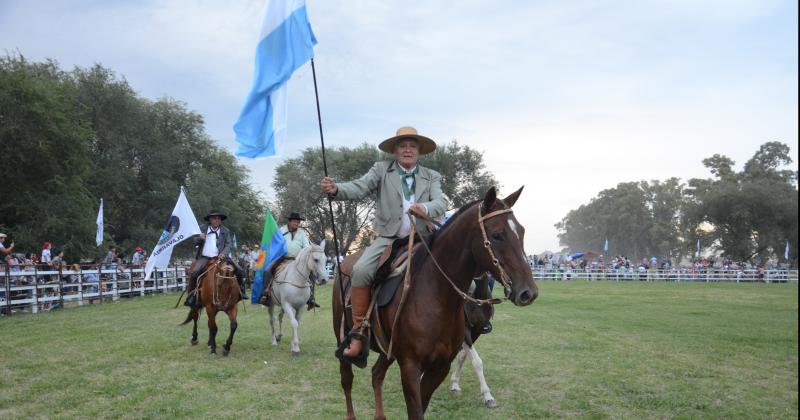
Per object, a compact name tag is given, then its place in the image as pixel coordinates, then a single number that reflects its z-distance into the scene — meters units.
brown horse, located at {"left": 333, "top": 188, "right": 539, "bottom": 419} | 4.53
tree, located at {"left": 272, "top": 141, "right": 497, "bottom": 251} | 53.47
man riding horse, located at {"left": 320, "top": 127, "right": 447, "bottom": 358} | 5.41
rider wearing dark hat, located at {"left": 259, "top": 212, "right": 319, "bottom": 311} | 13.43
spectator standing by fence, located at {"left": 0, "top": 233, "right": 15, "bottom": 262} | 17.70
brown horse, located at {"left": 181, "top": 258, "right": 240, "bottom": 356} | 11.45
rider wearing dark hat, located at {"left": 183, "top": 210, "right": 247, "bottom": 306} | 12.09
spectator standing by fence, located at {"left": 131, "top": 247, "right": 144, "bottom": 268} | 30.08
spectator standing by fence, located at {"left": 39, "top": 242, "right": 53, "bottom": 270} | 22.78
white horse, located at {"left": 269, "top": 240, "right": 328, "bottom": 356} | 12.34
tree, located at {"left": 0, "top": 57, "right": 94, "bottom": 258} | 28.08
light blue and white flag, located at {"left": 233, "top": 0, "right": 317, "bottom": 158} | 6.08
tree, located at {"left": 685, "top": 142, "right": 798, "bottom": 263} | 48.19
